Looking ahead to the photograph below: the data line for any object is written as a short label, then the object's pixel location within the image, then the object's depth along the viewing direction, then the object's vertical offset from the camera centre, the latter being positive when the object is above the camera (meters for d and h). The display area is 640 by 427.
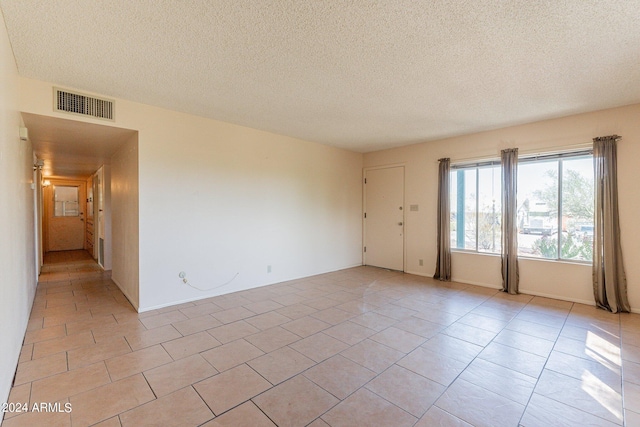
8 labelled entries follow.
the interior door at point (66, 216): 8.62 -0.13
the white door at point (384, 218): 6.00 -0.17
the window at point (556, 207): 4.01 +0.03
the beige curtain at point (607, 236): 3.65 -0.36
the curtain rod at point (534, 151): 3.94 +0.86
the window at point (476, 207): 4.81 +0.04
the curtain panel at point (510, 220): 4.44 -0.17
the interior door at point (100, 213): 6.18 -0.04
